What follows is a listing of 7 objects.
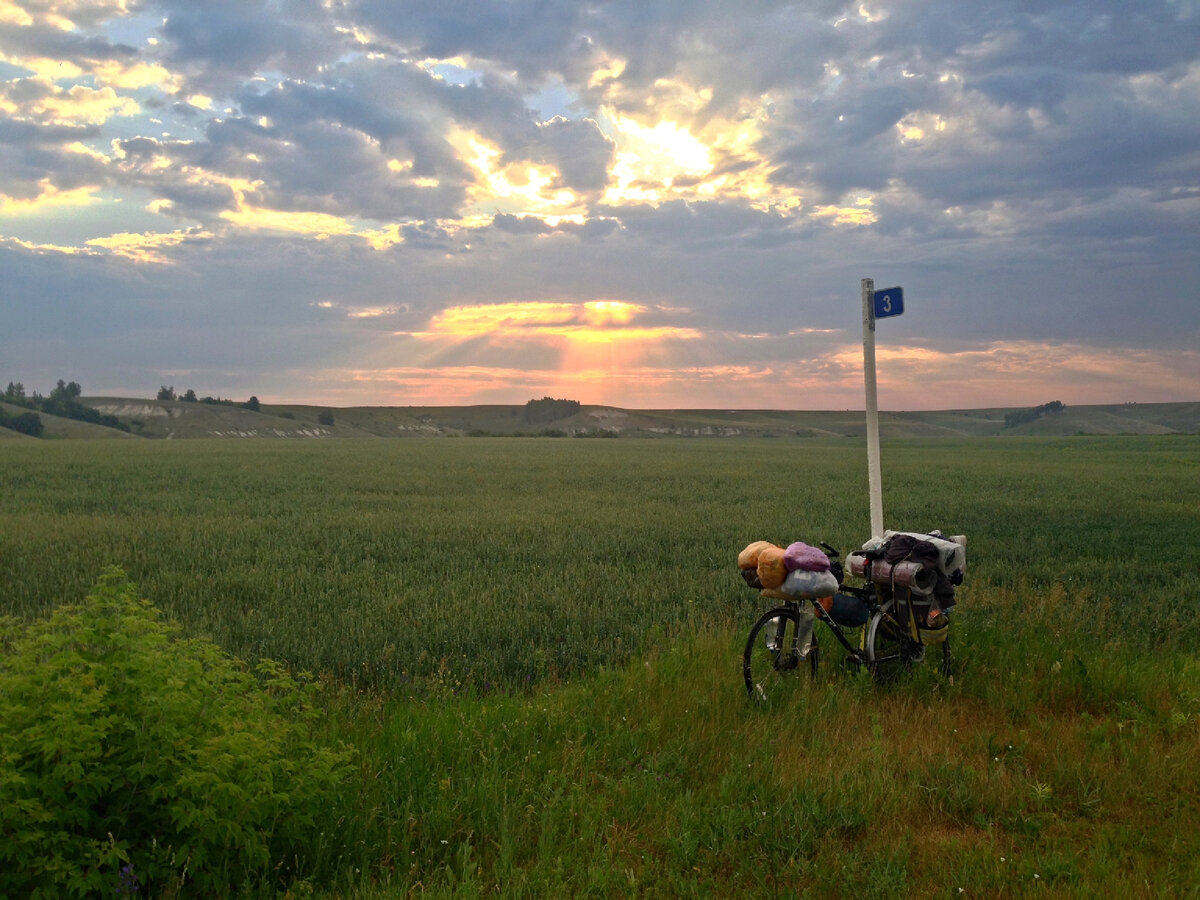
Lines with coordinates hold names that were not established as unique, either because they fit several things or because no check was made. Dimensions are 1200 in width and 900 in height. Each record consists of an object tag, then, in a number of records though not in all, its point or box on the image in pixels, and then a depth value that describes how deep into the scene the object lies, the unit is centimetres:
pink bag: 615
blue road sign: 749
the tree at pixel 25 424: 12494
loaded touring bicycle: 623
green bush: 314
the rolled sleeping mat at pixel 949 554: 666
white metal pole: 765
